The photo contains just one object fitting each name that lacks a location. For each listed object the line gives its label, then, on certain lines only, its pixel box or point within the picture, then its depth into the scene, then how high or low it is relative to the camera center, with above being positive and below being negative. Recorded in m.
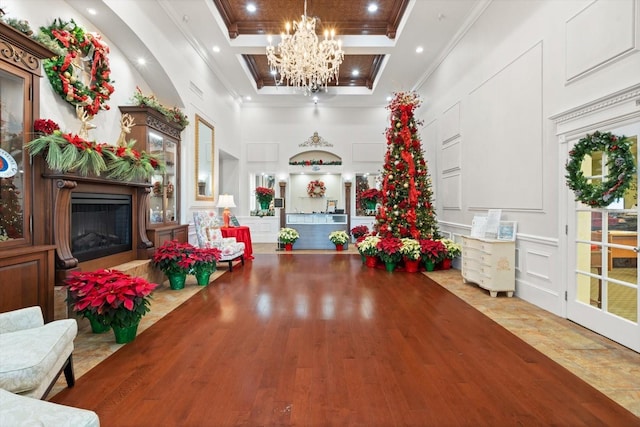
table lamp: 7.48 +0.15
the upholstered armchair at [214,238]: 5.88 -0.52
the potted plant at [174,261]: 4.73 -0.72
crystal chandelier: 5.14 +2.50
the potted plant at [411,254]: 6.10 -0.79
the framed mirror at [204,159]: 7.12 +1.16
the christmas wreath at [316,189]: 11.03 +0.72
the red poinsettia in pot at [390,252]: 6.17 -0.76
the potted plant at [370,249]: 6.52 -0.76
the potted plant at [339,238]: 8.98 -0.74
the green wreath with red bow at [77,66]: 3.74 +1.75
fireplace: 3.83 -0.18
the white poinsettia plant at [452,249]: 6.25 -0.71
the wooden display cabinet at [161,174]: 5.05 +0.64
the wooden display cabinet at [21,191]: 2.72 +0.17
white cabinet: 4.48 -0.75
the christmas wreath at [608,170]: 2.86 +0.37
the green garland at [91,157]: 3.09 +0.57
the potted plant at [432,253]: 6.10 -0.77
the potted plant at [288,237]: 9.07 -0.72
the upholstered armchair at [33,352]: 1.65 -0.75
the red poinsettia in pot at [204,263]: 4.87 -0.78
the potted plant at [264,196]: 9.79 +0.44
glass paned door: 2.87 -0.50
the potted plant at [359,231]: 9.36 -0.57
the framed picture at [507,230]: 4.55 -0.27
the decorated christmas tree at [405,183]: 6.53 +0.55
